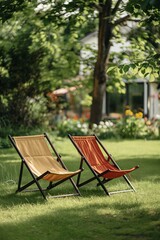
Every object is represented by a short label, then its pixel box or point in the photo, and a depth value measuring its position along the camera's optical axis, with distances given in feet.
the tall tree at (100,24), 59.98
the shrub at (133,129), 75.31
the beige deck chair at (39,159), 32.09
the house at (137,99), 126.62
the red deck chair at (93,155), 34.88
